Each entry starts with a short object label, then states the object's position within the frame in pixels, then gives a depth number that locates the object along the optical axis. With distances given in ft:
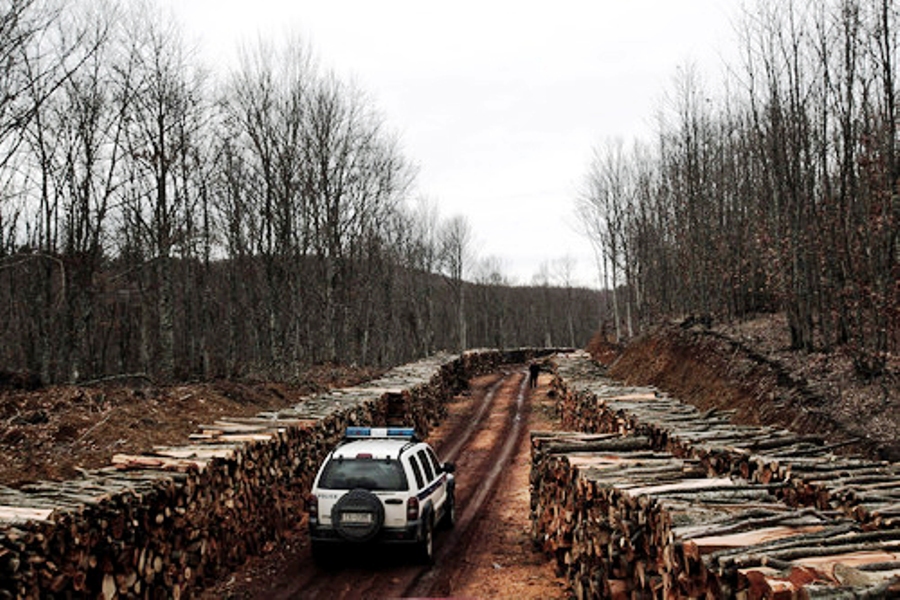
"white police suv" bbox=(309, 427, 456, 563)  33.88
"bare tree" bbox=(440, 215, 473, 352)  205.98
